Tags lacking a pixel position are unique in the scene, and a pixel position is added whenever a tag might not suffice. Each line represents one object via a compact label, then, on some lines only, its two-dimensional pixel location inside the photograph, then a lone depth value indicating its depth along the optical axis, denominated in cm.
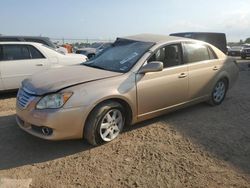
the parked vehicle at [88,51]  1317
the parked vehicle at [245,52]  1664
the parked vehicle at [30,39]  737
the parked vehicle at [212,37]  900
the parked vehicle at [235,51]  2009
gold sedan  278
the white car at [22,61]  493
